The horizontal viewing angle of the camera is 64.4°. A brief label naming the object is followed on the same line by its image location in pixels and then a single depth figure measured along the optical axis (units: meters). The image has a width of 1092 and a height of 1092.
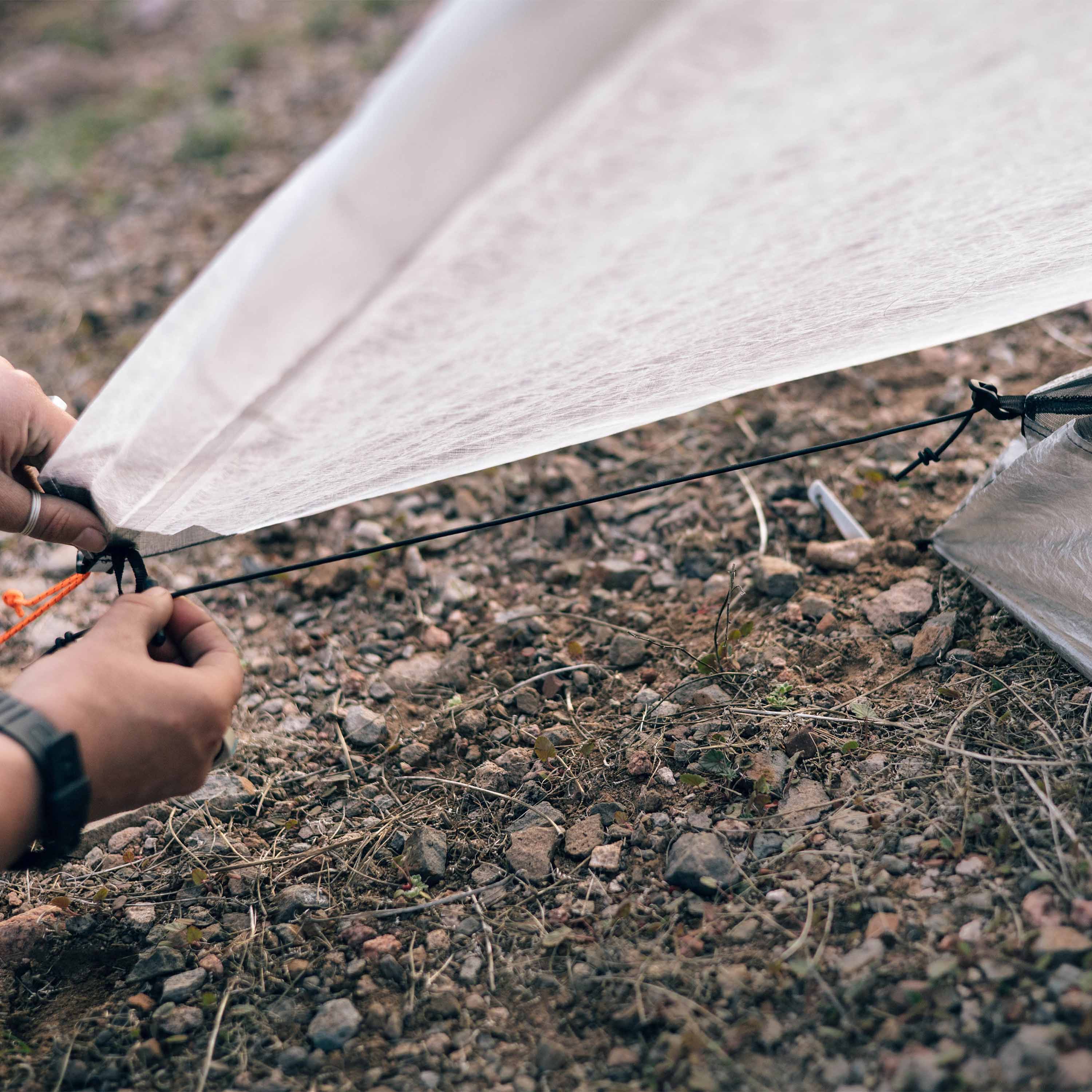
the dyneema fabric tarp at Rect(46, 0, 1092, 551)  0.56
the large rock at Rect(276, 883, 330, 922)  1.17
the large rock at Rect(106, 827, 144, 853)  1.31
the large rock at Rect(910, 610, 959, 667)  1.32
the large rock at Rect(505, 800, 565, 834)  1.23
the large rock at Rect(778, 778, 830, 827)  1.14
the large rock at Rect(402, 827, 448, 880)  1.19
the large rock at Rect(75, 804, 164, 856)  1.33
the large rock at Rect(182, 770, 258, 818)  1.34
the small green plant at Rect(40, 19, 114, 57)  4.36
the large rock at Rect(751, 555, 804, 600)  1.51
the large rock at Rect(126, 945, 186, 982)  1.12
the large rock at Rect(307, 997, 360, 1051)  1.02
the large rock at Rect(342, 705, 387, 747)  1.42
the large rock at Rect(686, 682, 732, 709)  1.32
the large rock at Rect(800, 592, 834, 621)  1.45
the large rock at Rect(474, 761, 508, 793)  1.29
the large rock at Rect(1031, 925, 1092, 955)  0.92
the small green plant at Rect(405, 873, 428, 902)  1.17
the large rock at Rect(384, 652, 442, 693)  1.51
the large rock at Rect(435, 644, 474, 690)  1.48
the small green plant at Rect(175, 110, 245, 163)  3.32
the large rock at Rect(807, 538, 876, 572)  1.54
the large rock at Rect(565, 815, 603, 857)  1.18
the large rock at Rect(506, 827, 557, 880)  1.16
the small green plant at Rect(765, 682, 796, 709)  1.29
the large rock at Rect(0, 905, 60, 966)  1.17
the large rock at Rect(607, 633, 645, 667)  1.45
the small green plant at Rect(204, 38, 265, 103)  3.77
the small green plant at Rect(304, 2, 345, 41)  3.98
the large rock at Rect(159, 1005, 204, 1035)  1.05
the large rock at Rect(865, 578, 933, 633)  1.40
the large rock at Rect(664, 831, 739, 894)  1.09
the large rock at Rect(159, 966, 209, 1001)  1.09
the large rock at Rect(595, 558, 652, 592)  1.63
